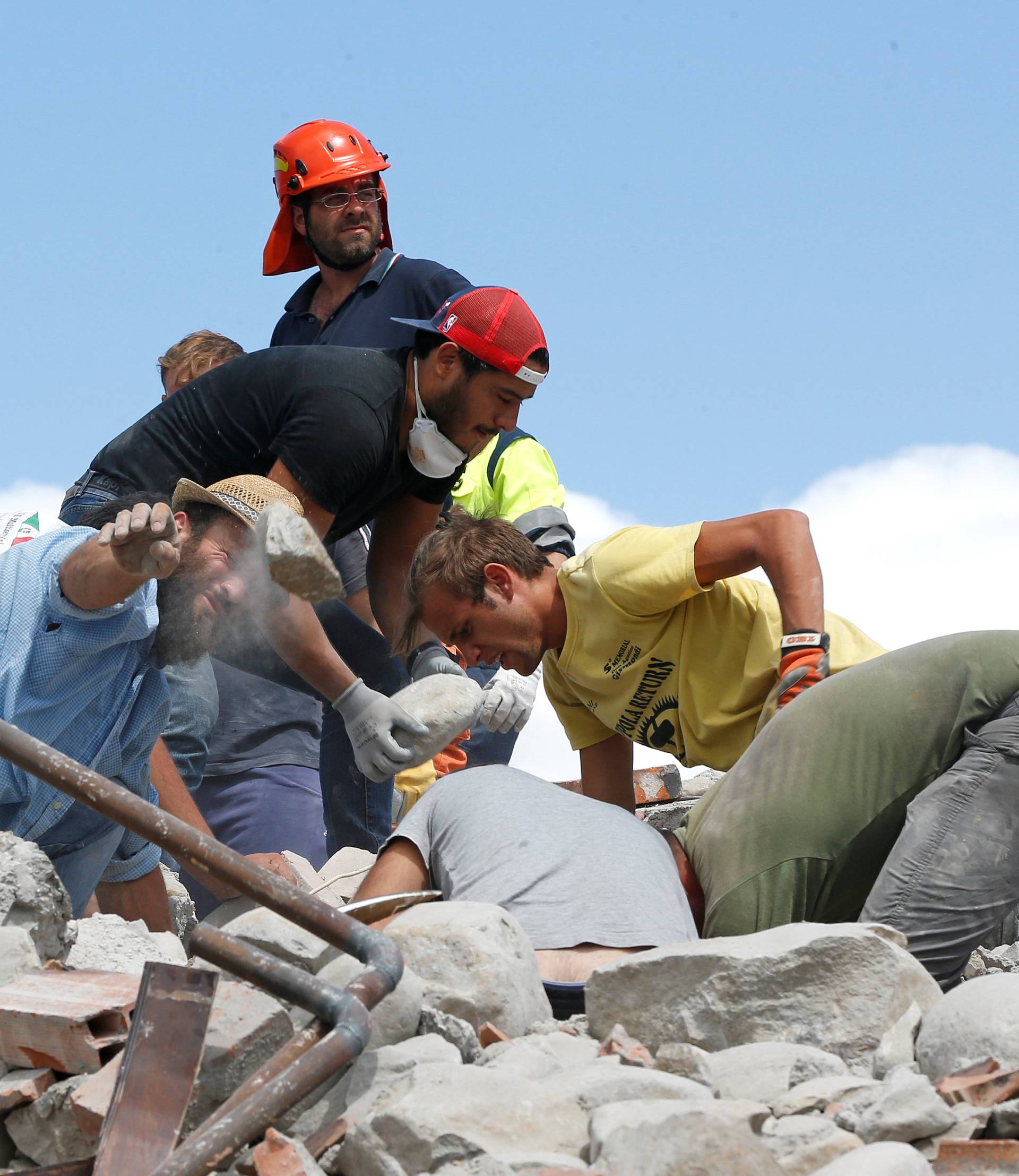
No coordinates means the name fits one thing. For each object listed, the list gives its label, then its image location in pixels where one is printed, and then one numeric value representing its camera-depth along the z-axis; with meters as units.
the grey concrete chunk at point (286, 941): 7.13
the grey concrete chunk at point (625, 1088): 6.37
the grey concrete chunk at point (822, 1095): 6.49
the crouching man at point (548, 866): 7.37
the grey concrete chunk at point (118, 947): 7.42
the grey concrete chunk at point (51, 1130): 6.75
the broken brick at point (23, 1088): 6.98
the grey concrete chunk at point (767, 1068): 6.69
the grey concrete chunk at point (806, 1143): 5.95
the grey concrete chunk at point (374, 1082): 6.51
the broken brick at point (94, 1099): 6.45
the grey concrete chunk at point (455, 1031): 7.11
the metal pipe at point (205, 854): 6.65
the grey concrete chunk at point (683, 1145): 5.51
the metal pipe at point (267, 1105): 5.73
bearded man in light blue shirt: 7.58
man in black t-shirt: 8.03
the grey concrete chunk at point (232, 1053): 6.65
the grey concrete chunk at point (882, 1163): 5.46
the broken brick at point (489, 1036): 7.15
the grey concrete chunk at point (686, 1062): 6.89
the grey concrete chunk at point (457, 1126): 5.87
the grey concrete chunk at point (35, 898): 7.26
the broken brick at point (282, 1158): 5.86
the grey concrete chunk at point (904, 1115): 6.20
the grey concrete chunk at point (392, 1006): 7.09
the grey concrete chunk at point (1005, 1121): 6.35
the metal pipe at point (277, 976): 6.41
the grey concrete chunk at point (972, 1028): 7.00
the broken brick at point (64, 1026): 6.93
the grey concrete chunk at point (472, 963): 7.16
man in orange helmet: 8.49
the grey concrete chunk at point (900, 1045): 7.13
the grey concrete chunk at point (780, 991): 7.15
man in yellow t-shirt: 7.89
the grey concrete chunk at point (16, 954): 7.19
